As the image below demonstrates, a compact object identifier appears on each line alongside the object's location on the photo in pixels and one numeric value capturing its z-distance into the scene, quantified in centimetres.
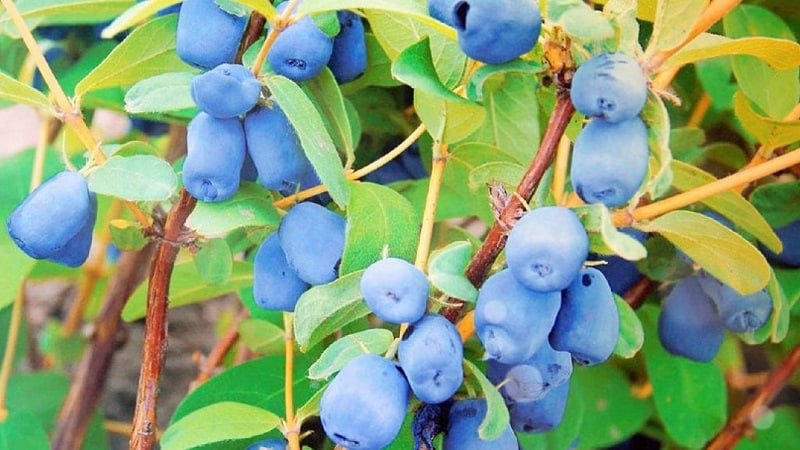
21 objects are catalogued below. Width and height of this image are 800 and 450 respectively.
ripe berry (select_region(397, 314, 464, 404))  27
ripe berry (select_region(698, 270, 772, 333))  34
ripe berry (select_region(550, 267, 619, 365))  27
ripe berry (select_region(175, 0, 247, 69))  29
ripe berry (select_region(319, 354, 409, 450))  27
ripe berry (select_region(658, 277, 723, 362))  35
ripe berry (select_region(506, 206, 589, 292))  25
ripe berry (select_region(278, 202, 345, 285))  29
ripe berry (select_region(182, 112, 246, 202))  29
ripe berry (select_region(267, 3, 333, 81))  29
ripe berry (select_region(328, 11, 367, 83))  31
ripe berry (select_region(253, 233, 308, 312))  30
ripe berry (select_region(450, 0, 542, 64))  26
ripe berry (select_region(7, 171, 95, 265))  29
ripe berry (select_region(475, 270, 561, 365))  26
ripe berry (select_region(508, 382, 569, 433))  31
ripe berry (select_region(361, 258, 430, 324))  27
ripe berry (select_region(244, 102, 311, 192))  29
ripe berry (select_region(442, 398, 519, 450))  28
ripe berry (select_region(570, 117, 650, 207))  26
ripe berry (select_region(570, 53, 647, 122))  25
